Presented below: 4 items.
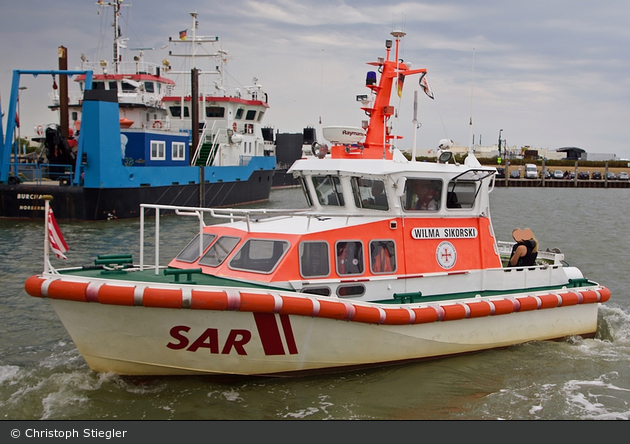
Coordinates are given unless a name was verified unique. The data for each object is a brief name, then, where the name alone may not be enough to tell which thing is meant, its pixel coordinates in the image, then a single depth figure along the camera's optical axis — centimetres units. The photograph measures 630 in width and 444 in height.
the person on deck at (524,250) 922
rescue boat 642
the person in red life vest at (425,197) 811
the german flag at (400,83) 888
